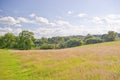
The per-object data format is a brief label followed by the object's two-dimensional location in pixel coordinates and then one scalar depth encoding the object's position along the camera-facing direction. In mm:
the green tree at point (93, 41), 39679
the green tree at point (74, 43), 40888
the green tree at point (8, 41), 34906
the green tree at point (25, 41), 33095
